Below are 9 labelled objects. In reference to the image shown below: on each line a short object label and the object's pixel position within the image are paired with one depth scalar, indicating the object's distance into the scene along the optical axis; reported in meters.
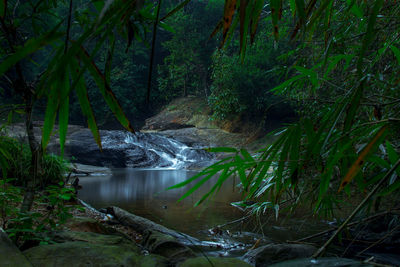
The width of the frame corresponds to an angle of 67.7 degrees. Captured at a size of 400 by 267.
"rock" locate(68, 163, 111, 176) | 8.57
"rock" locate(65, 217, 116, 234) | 2.41
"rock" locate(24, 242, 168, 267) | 1.53
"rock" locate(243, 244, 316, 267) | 2.44
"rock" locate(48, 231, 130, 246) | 1.88
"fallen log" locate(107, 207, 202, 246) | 3.04
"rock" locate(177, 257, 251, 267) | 1.87
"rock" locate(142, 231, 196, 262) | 2.33
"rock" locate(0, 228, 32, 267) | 1.29
